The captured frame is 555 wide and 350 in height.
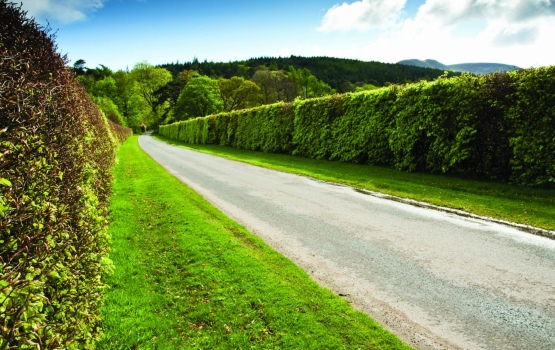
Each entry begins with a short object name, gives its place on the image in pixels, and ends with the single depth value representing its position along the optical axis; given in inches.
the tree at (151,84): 4252.0
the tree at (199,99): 3078.2
